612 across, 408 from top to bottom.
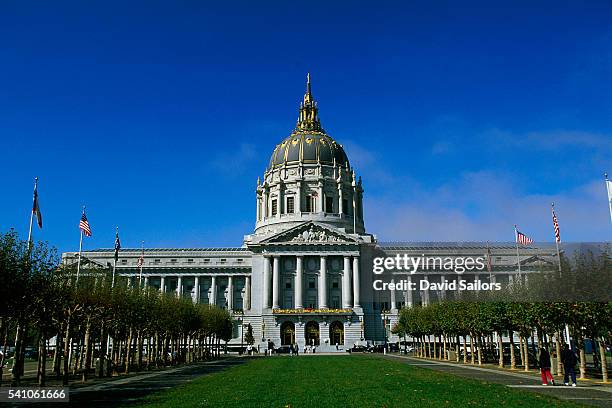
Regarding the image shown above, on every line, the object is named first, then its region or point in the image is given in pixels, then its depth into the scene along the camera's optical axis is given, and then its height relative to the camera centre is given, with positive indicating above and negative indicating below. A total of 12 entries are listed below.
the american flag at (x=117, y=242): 65.40 +10.24
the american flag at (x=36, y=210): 46.03 +9.53
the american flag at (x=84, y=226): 55.34 +10.03
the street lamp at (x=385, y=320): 120.04 +3.32
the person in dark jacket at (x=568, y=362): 33.59 -1.43
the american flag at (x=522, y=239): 62.21 +9.63
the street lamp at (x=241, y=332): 127.29 +1.37
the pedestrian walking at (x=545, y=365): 34.41 -1.62
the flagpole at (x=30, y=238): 39.50 +6.99
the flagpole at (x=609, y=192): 39.36 +9.02
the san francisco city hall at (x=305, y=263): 119.81 +15.57
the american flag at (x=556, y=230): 49.33 +8.32
